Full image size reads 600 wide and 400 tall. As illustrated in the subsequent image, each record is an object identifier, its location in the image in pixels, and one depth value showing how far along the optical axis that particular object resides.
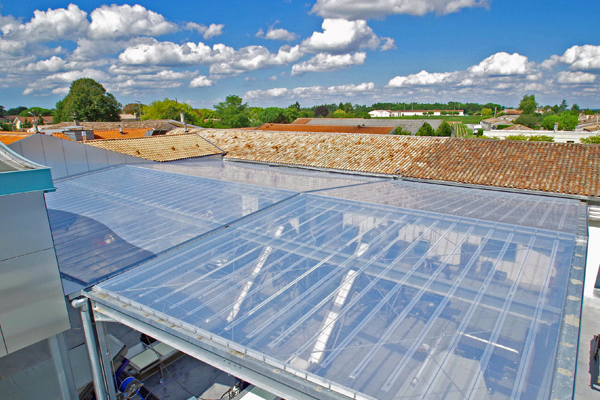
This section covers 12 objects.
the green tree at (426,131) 38.16
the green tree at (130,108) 99.47
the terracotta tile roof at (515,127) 55.08
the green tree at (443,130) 39.18
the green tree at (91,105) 52.06
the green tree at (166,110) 69.84
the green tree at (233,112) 67.25
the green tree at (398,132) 35.28
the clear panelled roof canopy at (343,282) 3.54
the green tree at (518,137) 37.11
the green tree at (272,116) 70.25
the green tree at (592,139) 32.76
